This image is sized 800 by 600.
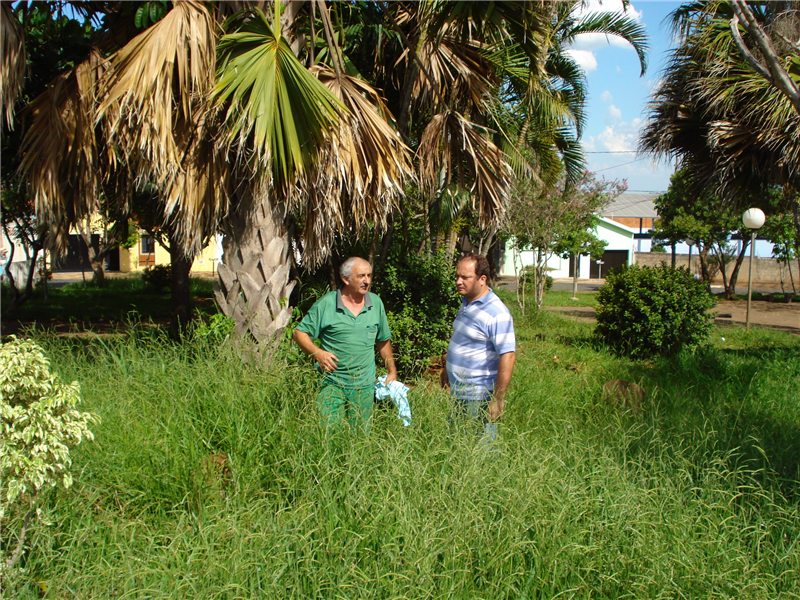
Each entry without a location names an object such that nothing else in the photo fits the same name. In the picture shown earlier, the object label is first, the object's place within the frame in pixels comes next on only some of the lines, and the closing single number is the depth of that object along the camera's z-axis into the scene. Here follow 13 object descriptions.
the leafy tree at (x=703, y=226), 27.31
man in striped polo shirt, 4.04
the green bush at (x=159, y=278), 22.14
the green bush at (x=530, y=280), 17.15
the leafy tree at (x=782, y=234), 26.98
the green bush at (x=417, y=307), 6.98
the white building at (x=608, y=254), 48.00
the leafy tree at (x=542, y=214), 14.76
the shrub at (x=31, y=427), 2.55
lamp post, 14.95
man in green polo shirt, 4.35
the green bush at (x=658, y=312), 8.77
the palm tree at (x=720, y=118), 8.34
